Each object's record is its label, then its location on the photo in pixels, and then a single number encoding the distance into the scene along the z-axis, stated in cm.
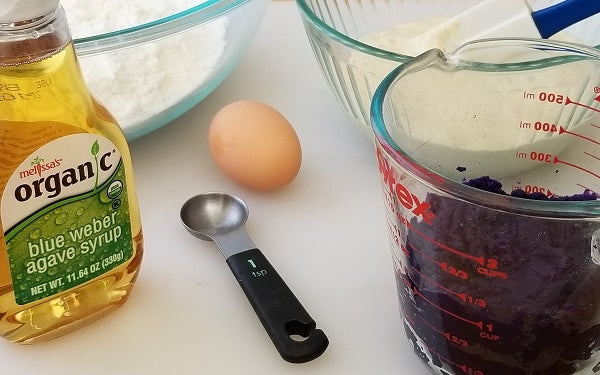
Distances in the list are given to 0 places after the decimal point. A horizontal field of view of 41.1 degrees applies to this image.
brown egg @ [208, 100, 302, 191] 74
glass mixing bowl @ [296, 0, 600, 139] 72
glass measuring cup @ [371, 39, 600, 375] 49
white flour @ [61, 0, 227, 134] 76
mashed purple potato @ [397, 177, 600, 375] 49
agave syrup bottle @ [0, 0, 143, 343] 52
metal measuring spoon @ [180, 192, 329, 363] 60
